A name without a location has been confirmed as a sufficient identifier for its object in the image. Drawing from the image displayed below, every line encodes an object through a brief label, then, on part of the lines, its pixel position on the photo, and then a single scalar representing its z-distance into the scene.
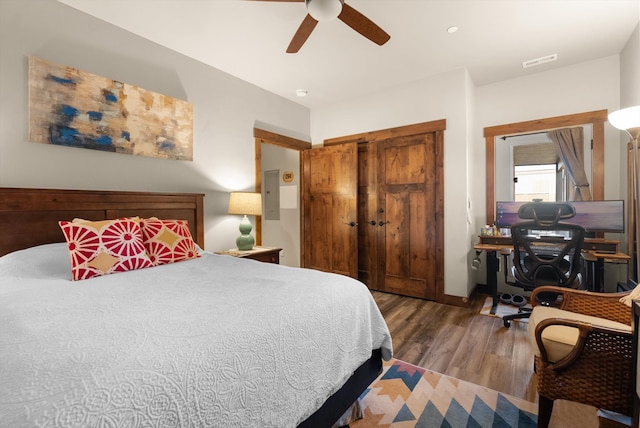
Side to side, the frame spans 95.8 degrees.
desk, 2.60
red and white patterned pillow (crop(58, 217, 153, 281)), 1.72
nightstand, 3.00
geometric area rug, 1.55
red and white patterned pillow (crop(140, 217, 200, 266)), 2.09
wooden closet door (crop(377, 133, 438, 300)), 3.52
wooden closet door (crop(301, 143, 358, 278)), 4.05
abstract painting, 2.10
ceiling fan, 1.75
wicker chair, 1.26
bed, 0.69
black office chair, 2.34
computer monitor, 2.77
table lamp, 3.10
